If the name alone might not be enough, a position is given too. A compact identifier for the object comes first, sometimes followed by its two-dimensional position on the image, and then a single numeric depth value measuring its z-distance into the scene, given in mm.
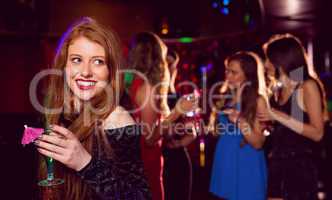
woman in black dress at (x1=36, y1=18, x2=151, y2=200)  1198
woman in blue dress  2609
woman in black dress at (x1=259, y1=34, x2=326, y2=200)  2398
